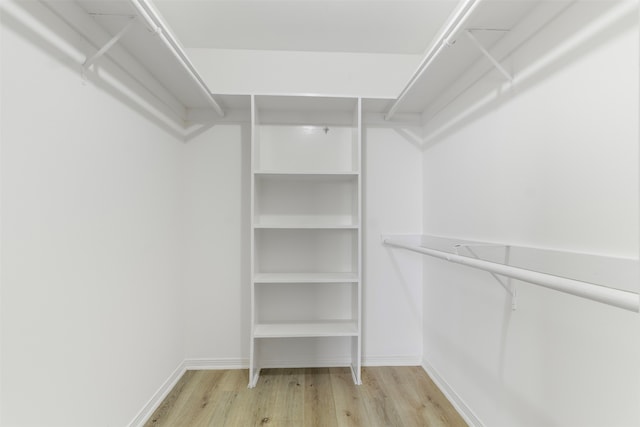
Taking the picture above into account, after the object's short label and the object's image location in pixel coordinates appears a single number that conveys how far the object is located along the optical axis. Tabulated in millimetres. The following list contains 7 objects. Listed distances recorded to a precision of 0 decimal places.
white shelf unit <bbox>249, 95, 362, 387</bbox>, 2156
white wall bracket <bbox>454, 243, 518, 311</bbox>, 1247
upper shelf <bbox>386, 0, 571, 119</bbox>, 1141
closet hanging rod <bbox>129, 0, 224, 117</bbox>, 1055
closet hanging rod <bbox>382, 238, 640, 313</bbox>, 590
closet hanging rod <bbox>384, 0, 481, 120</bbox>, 1068
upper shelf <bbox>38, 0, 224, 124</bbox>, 1117
